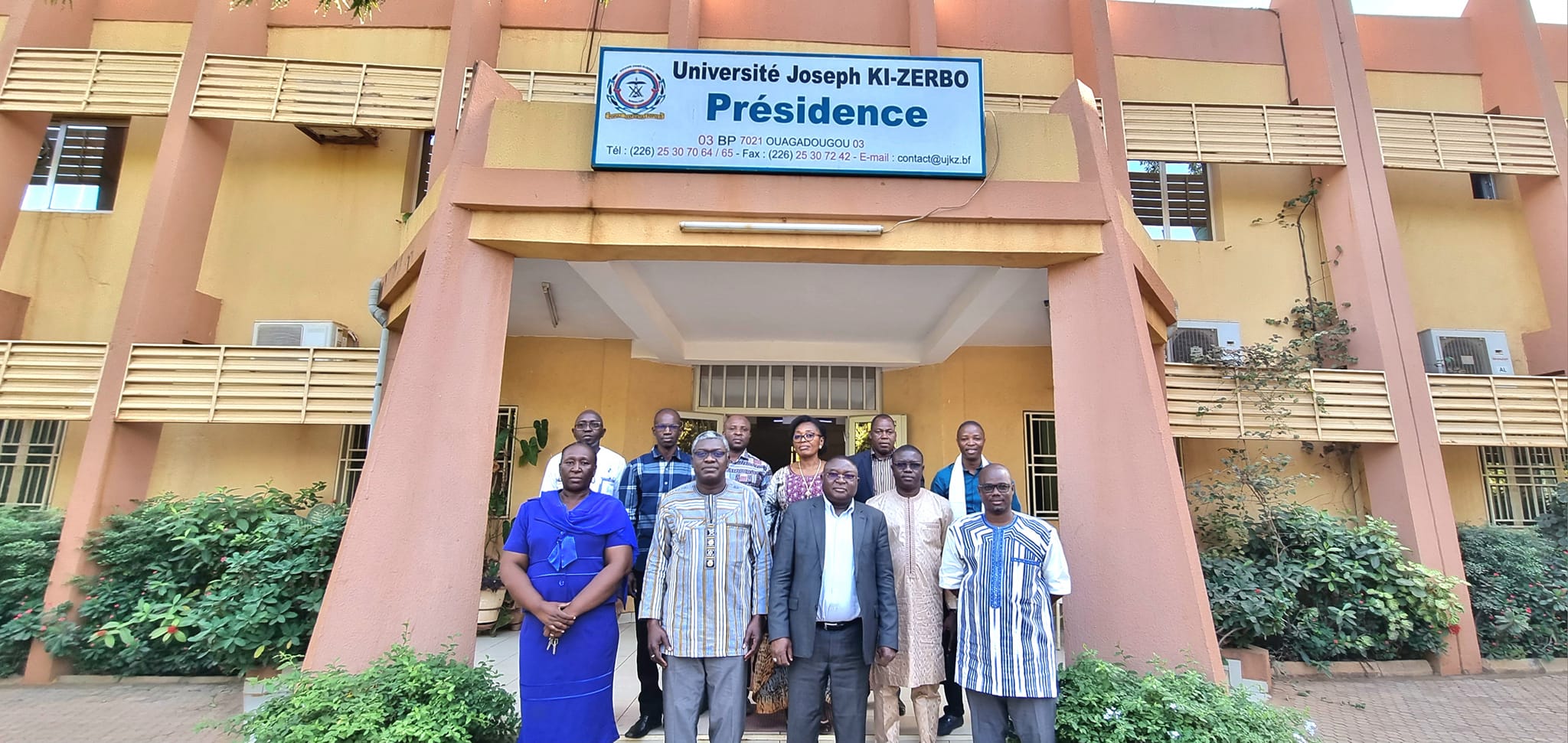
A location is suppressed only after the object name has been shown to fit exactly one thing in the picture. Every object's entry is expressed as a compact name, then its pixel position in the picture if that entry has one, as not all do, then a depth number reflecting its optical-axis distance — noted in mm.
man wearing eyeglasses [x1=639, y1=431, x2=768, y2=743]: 2963
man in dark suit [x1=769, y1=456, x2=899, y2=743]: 3006
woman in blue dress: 2916
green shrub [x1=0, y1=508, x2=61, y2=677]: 5246
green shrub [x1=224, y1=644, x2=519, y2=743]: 2877
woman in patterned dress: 3594
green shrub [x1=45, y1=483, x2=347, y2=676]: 5062
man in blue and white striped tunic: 2914
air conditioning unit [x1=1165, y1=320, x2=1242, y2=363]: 7086
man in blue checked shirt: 3662
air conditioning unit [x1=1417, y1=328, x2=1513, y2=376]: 7099
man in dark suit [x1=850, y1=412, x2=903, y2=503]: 3887
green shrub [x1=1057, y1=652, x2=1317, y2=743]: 3010
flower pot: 5973
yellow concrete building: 4168
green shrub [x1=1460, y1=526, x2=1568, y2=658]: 5961
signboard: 4309
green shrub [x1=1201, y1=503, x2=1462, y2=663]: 5461
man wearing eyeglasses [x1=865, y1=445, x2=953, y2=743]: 3230
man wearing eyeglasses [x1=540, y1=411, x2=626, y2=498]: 3865
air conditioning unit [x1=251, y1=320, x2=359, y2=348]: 6688
